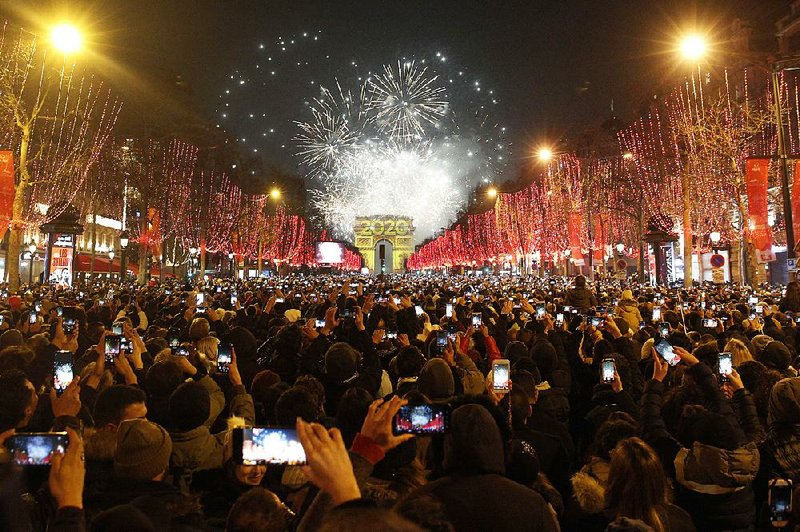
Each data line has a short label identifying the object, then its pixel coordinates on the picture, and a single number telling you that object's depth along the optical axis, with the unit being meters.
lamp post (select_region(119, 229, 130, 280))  32.91
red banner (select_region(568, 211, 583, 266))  47.19
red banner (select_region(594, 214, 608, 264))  50.12
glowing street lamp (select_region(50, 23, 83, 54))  17.89
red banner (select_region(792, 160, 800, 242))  18.48
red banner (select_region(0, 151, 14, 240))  20.45
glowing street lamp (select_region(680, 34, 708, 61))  16.27
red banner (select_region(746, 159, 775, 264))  19.08
